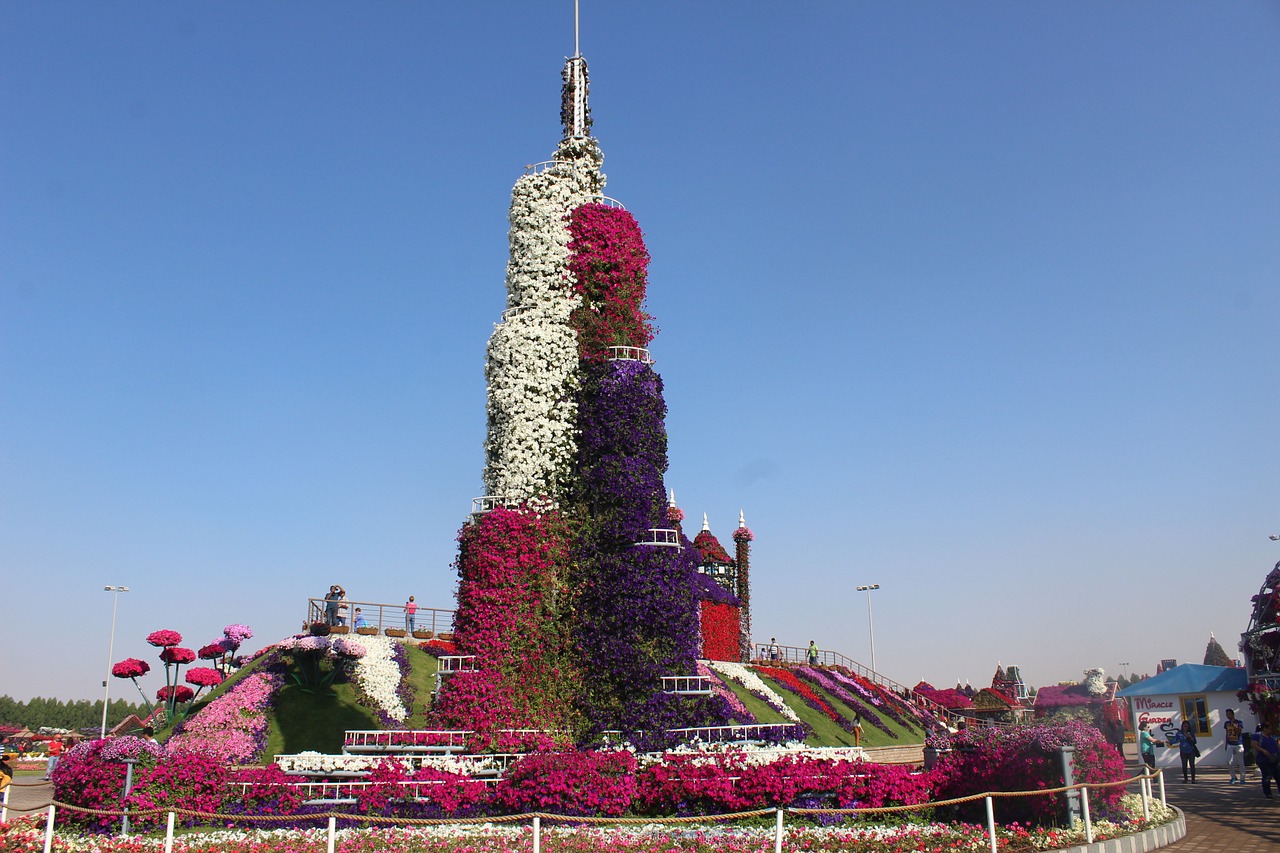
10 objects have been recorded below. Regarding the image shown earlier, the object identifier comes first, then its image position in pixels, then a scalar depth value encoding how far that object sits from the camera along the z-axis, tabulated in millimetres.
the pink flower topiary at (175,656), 29516
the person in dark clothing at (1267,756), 18703
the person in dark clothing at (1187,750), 23719
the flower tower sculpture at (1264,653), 25422
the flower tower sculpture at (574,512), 18969
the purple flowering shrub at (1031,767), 13922
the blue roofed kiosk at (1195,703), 27641
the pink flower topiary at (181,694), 31044
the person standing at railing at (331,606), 31703
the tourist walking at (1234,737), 25952
